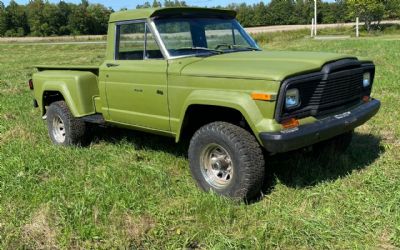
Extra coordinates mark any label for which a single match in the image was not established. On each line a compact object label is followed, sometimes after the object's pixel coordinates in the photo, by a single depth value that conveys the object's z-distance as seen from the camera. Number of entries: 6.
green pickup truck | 4.27
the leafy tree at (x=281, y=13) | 77.75
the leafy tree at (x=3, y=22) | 68.25
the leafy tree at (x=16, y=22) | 69.00
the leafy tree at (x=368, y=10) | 51.69
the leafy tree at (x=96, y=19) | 70.69
